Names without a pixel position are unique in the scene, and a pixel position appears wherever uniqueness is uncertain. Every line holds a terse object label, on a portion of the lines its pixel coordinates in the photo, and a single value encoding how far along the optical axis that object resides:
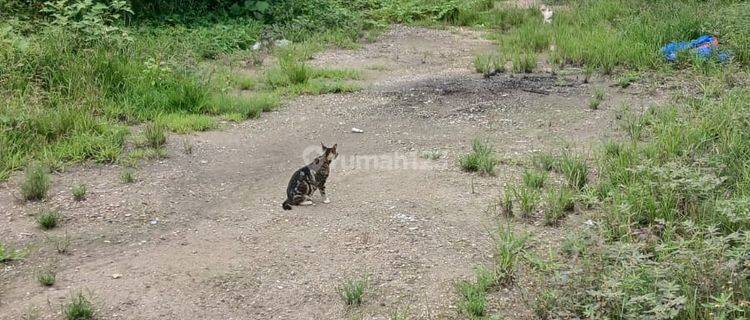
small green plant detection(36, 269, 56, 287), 5.30
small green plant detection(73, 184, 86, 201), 6.70
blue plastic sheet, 9.92
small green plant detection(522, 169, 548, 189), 6.60
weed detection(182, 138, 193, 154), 7.83
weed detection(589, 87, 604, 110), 8.88
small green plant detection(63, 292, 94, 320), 4.84
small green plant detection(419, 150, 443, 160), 7.59
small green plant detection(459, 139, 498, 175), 7.07
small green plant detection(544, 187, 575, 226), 5.99
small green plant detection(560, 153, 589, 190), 6.54
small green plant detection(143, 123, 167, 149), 7.89
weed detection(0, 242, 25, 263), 5.66
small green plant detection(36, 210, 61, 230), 6.16
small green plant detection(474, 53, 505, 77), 10.60
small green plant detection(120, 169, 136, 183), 7.08
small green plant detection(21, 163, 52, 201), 6.68
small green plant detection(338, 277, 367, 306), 4.98
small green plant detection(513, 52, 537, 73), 10.59
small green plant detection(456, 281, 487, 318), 4.78
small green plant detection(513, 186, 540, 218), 6.11
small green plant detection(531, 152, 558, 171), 7.04
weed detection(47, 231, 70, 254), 5.80
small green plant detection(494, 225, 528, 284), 5.13
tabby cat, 6.39
